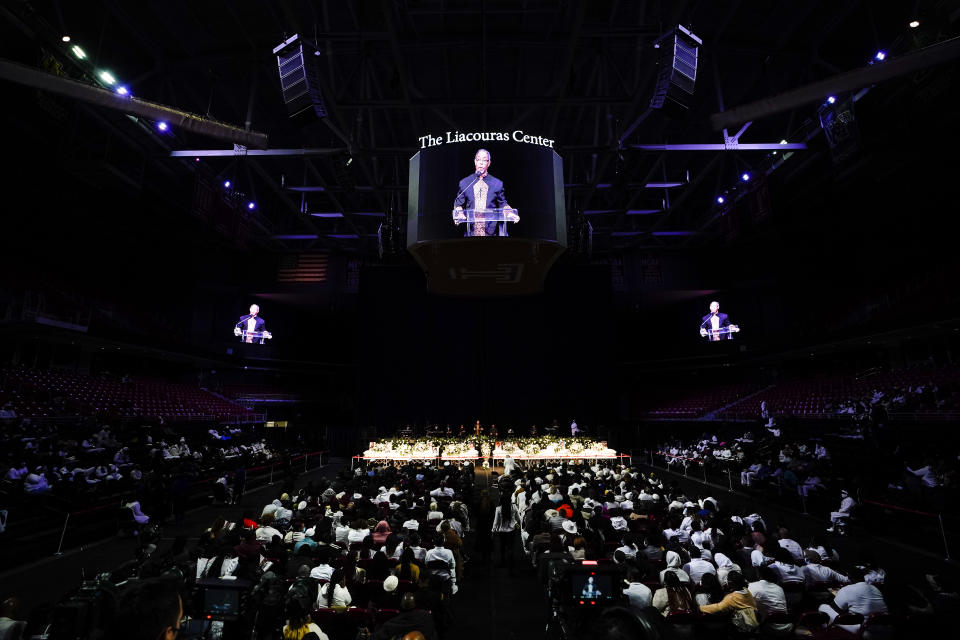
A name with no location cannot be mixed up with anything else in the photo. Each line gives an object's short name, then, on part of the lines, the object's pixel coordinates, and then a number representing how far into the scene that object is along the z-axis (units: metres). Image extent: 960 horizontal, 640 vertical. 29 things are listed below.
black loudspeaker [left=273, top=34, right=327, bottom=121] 10.23
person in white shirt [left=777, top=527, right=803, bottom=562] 6.55
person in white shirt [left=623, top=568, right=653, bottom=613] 4.88
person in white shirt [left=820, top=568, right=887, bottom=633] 4.61
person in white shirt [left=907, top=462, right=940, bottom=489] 10.89
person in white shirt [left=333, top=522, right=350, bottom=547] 7.24
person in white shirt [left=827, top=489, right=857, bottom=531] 10.55
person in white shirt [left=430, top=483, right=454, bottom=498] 10.76
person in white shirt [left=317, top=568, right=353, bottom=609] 4.98
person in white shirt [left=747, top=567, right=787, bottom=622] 4.80
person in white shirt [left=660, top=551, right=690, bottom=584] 5.88
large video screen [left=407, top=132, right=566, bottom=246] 11.87
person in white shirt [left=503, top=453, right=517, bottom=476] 15.84
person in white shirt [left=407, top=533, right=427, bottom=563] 6.48
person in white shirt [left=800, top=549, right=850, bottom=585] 5.68
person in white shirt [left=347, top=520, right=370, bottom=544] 7.06
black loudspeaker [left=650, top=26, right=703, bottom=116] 9.98
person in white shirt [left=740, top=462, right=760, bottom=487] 15.31
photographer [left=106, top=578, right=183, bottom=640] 1.87
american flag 26.88
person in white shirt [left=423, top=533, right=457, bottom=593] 6.48
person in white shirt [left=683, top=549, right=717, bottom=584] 5.65
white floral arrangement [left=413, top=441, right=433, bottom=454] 21.25
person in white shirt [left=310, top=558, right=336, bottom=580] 5.37
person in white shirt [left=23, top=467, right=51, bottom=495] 9.78
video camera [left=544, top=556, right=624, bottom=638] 3.88
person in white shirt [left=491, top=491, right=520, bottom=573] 8.84
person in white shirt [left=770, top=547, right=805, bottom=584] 5.50
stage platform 20.81
